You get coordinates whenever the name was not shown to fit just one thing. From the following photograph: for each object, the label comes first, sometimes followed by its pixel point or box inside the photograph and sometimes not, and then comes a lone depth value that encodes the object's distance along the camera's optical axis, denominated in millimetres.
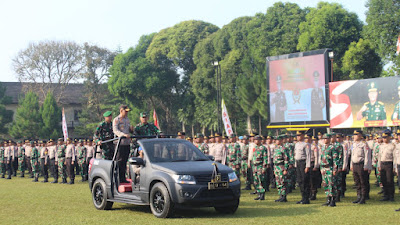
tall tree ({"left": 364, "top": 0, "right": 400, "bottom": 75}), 40688
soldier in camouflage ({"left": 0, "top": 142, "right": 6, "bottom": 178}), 31567
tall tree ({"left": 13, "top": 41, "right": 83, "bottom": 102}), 60544
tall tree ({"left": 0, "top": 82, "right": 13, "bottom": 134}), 60094
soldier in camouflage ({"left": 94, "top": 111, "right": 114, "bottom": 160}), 14305
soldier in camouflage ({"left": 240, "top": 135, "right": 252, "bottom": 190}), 19297
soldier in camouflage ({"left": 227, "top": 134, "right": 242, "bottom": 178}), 19719
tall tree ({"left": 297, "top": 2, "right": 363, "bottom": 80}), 45031
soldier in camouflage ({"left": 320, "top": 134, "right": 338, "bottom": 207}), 13633
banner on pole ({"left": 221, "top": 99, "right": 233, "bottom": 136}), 29566
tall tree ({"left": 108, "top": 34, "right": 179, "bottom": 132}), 60500
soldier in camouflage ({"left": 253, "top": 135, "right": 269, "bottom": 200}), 15250
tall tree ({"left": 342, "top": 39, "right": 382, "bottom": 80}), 42844
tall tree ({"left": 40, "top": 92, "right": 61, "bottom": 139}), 56884
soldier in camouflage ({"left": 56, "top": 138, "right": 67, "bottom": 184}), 24688
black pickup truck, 11266
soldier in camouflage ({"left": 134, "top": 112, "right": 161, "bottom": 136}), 14484
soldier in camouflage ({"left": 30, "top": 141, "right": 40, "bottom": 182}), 26750
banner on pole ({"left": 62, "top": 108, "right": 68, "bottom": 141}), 37219
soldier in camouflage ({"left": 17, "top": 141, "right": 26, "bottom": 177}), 29905
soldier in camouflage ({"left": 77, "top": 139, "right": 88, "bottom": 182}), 26156
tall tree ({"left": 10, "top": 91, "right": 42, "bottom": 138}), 56688
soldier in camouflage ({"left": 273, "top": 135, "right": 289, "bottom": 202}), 14805
